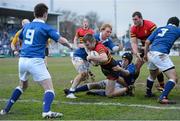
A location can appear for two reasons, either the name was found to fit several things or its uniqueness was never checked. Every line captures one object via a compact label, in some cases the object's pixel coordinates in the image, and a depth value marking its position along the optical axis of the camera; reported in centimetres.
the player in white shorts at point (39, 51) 786
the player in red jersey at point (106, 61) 971
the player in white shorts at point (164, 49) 945
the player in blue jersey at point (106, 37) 1064
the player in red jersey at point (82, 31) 1286
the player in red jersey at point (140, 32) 1073
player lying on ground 1082
